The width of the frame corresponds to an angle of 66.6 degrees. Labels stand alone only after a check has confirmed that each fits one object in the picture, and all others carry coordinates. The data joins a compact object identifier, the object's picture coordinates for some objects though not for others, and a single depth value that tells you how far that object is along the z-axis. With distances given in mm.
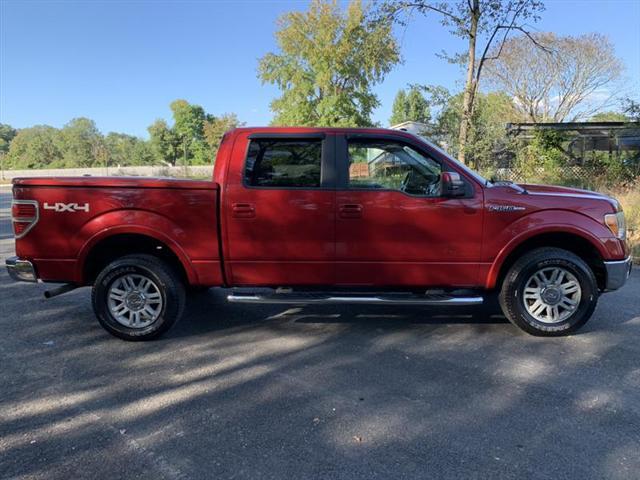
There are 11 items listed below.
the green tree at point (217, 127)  66219
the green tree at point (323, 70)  38156
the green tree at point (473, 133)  15711
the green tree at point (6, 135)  120625
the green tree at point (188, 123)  85562
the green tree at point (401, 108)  82062
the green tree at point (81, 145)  99000
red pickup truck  4488
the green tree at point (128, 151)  94438
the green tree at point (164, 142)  88688
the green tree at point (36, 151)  103875
